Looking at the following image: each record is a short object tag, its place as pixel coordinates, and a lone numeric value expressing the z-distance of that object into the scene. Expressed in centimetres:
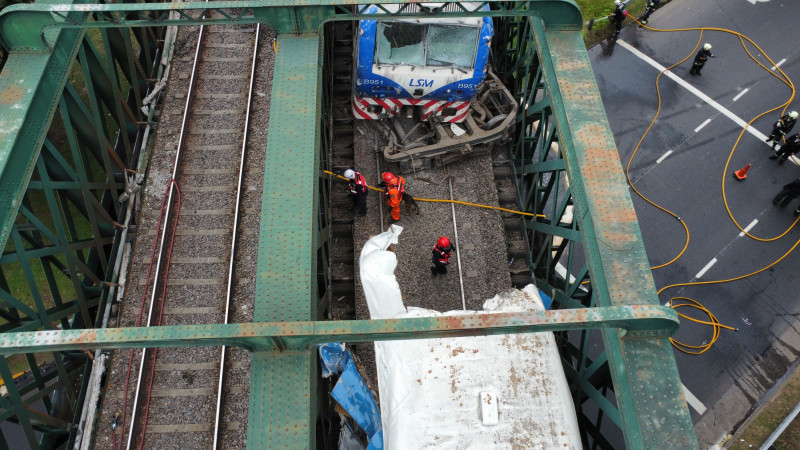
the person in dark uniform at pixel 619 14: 1727
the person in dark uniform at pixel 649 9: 1806
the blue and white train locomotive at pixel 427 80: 1033
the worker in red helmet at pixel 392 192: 1022
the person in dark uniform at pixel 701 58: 1639
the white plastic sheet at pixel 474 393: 701
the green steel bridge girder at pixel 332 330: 557
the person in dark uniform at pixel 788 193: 1439
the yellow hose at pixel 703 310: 1276
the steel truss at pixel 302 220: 606
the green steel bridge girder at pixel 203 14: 823
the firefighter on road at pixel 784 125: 1490
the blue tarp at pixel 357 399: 830
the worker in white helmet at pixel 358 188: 1017
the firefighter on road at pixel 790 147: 1470
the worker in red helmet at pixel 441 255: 959
